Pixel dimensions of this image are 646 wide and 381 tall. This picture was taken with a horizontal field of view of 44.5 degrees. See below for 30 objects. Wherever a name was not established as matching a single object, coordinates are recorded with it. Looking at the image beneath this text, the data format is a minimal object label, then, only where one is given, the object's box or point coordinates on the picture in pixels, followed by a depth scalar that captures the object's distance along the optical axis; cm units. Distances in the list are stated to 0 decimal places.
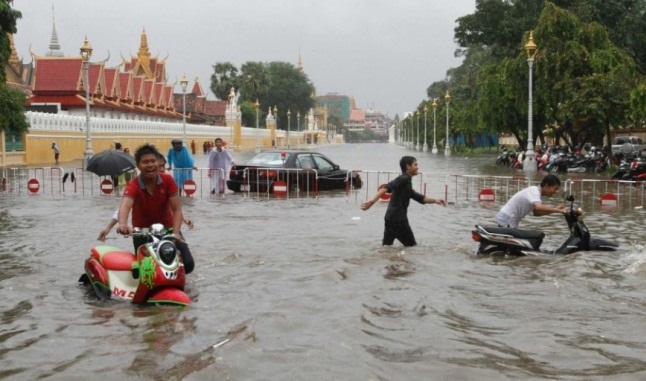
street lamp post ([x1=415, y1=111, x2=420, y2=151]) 9072
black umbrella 1470
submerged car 2034
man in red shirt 729
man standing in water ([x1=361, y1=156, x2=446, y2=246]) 948
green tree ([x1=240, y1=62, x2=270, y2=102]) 11106
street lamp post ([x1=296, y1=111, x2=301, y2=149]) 12644
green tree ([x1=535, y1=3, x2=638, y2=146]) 3316
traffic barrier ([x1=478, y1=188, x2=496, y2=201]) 1855
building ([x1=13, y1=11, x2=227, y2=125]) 5750
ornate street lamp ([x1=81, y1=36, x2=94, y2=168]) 3147
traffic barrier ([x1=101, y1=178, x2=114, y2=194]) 2025
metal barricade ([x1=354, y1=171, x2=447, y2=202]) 2040
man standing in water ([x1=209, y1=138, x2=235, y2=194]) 2019
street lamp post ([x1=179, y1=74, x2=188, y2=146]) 4547
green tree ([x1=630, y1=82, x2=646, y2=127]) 2689
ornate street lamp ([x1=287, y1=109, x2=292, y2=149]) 11489
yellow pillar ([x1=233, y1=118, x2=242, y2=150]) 8788
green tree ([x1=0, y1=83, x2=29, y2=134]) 3300
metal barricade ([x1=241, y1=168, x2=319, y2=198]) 1992
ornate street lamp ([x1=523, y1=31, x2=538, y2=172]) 2992
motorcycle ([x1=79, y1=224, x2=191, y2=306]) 694
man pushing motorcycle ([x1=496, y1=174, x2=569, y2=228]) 928
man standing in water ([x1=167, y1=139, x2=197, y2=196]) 1936
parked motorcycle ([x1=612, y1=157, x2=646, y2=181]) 2338
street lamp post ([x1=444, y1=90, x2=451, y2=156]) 6334
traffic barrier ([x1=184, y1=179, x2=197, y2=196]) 1947
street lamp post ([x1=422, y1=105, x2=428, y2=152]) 8146
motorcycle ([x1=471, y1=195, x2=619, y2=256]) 959
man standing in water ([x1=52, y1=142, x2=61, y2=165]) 4181
